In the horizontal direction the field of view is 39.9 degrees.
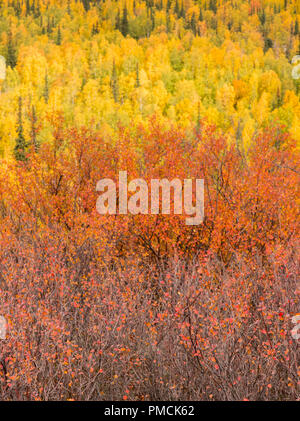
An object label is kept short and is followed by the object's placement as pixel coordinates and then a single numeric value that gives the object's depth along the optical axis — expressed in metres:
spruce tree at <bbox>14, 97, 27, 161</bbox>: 50.23
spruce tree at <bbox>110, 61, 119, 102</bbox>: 96.25
